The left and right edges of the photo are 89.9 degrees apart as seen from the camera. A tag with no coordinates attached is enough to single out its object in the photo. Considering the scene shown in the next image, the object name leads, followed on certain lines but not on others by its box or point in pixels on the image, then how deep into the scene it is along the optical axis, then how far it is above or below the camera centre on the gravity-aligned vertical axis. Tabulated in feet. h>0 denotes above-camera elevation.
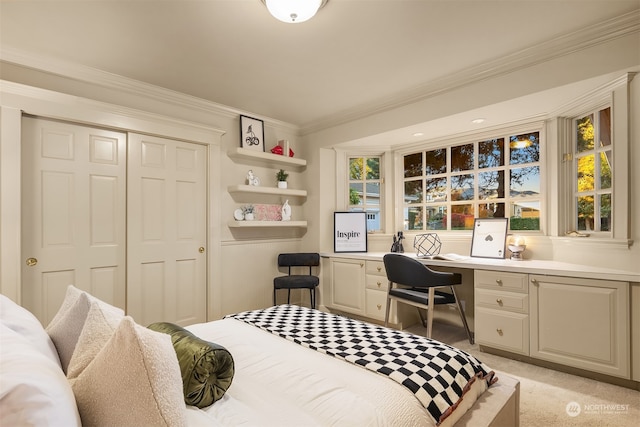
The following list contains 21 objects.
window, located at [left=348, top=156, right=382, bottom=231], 13.89 +1.07
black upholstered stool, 11.70 -2.36
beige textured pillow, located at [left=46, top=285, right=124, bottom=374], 3.50 -1.26
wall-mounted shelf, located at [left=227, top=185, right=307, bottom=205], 11.74 +0.88
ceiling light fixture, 5.79 +3.81
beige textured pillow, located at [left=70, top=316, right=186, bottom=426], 2.33 -1.29
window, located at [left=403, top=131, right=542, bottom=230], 10.52 +1.11
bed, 2.20 -2.09
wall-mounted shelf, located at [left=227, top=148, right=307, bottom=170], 11.80 +2.23
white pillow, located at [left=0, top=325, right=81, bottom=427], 1.73 -1.05
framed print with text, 13.23 -0.68
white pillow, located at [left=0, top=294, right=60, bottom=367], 3.15 -1.17
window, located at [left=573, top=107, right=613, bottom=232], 8.35 +1.17
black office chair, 9.24 -1.99
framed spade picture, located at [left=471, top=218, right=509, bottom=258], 10.36 -0.77
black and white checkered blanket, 4.06 -2.11
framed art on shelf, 12.13 +3.17
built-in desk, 7.04 -2.43
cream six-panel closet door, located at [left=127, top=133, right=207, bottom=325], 9.73 -0.49
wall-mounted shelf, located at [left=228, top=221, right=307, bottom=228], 11.62 -0.34
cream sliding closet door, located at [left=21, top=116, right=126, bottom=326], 8.18 +0.07
